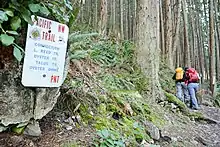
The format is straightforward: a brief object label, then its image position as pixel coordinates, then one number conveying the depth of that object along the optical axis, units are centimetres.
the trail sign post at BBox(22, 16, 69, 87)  147
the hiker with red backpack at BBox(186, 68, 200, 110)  498
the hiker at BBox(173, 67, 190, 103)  537
